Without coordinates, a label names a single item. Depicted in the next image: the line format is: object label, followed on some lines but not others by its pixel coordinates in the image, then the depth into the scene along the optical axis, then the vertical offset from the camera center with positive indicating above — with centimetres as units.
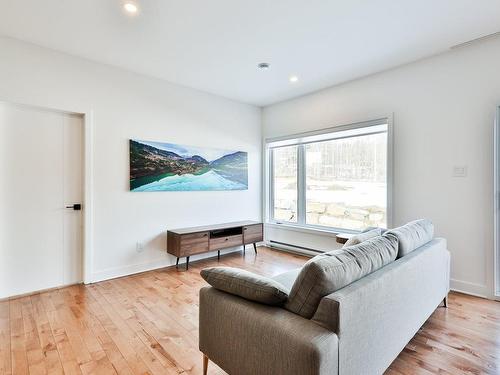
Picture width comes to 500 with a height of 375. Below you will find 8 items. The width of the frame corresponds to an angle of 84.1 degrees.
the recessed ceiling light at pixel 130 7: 233 +153
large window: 388 +13
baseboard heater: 451 -104
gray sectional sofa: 118 -63
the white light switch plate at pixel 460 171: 302 +17
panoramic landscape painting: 374 +28
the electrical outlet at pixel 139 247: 374 -82
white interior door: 292 -14
